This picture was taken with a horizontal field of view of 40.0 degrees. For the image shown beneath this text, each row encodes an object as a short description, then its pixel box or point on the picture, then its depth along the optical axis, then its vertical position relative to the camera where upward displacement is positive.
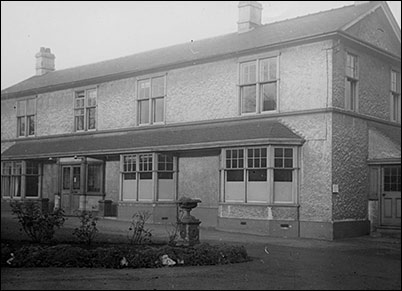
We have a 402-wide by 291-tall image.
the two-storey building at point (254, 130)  16.69 +1.74
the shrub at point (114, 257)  9.47 -1.38
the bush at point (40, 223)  11.66 -0.98
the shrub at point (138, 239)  11.68 -1.33
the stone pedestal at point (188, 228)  11.63 -1.05
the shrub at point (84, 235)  11.49 -1.21
